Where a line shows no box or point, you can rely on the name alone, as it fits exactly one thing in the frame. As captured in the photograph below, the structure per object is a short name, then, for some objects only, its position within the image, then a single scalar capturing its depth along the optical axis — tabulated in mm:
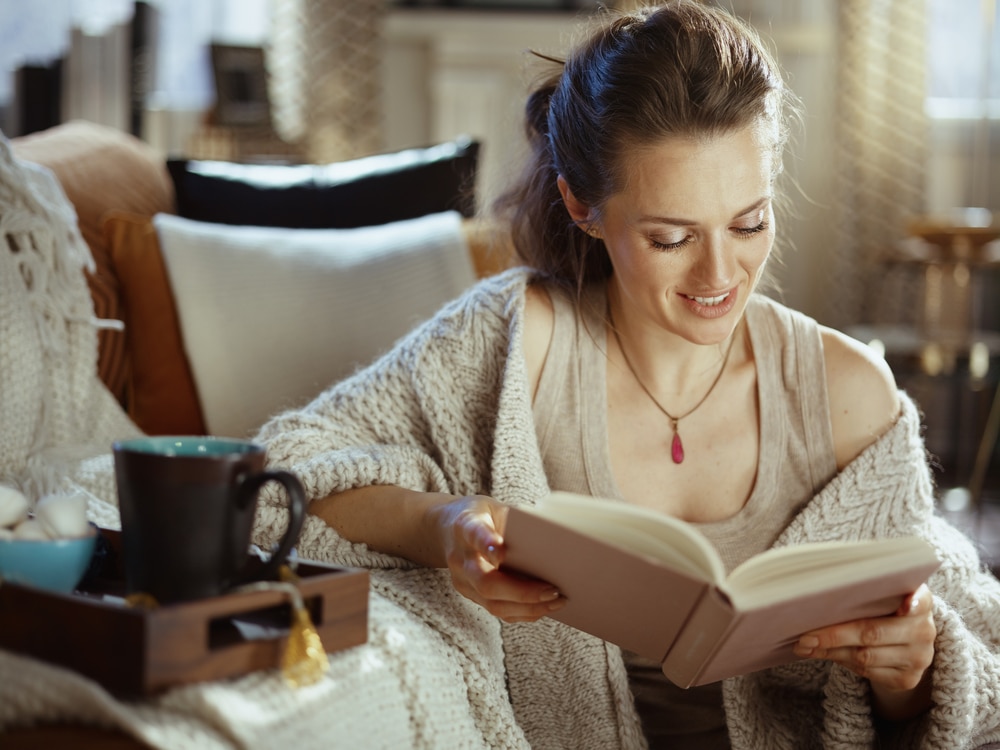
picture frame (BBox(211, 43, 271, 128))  3221
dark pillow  1865
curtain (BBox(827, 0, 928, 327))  3576
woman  1140
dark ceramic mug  709
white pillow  1625
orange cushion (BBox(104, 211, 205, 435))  1639
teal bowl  755
